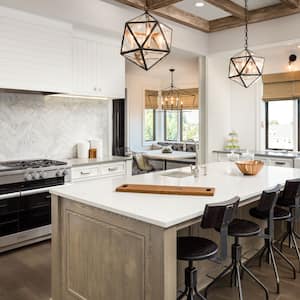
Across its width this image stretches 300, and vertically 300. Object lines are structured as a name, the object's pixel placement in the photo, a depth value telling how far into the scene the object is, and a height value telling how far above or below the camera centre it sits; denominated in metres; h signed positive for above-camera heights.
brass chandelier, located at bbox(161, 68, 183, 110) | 9.23 +0.96
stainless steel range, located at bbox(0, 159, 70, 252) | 3.59 -0.70
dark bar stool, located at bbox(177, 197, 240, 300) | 2.06 -0.74
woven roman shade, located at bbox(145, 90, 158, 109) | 9.33 +0.97
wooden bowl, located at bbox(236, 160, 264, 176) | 3.42 -0.33
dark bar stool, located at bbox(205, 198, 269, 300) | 2.60 -0.77
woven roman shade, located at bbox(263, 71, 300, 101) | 5.89 +0.85
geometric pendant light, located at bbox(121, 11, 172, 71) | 2.67 +0.73
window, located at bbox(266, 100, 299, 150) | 6.15 +0.19
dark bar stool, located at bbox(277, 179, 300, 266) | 3.01 -0.56
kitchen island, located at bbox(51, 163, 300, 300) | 1.87 -0.63
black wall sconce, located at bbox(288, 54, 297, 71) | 5.79 +1.26
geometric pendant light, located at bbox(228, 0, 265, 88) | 3.68 +0.74
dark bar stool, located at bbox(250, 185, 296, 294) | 2.59 -0.69
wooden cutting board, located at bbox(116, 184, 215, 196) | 2.48 -0.41
